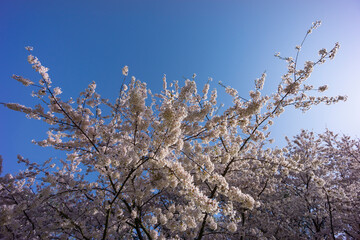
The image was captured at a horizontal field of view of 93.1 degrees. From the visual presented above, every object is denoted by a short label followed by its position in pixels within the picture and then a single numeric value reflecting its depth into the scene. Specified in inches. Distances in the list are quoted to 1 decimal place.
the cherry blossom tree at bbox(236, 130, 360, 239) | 296.2
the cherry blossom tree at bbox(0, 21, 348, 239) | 147.5
